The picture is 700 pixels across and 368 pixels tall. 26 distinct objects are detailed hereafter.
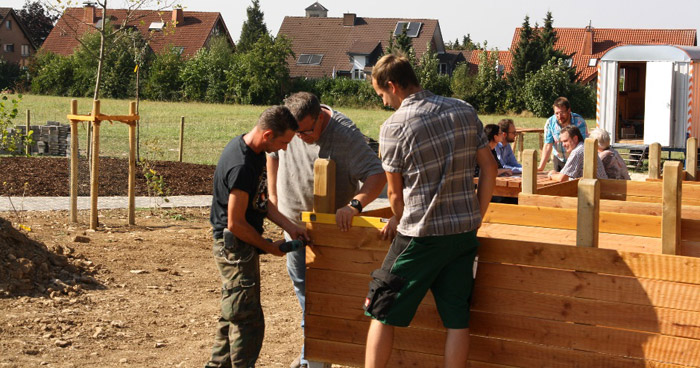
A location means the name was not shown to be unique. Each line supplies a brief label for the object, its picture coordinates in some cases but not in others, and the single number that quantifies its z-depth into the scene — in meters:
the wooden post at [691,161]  8.48
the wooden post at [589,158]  6.24
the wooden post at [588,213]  3.96
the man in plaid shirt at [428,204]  3.95
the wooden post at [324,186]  4.72
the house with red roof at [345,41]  75.62
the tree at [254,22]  101.38
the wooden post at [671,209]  4.00
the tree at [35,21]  89.94
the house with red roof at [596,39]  67.38
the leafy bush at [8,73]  56.10
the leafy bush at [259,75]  50.25
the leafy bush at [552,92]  47.38
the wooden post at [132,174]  10.11
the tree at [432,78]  52.31
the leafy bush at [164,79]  49.78
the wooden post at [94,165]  9.77
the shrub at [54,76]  52.03
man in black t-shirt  4.40
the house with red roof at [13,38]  82.50
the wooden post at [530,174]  6.37
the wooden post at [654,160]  7.89
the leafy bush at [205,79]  50.50
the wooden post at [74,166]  9.87
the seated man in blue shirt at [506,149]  9.91
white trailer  20.23
